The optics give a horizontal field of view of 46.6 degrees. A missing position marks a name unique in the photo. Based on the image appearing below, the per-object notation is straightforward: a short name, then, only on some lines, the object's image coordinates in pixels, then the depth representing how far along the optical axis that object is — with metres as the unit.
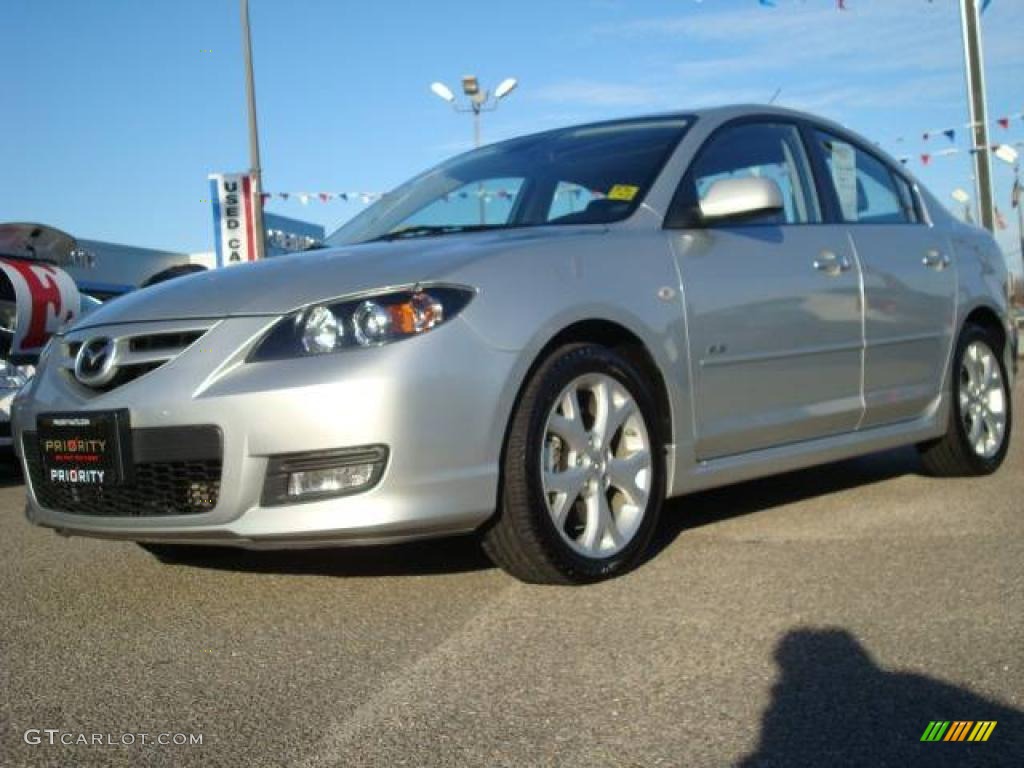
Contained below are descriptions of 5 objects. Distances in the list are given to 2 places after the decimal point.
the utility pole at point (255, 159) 18.34
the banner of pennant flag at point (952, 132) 16.02
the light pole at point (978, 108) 14.11
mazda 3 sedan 3.23
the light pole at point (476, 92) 22.95
